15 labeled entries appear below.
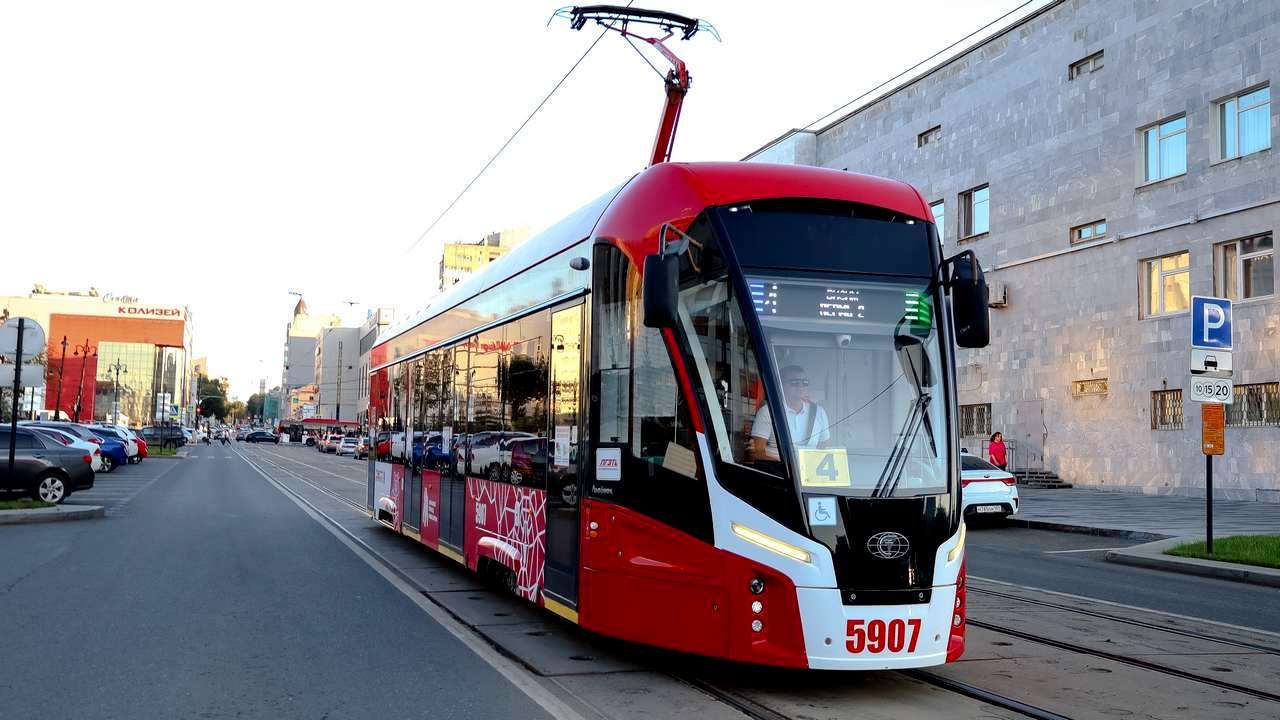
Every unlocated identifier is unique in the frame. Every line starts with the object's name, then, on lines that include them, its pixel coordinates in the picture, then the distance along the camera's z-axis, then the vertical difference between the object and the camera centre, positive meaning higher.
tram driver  6.11 +0.04
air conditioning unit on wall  32.91 +4.17
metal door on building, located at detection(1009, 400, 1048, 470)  31.25 +0.03
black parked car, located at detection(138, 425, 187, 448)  70.19 -1.31
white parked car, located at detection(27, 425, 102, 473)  28.16 -0.57
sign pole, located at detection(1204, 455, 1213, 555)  14.32 -0.94
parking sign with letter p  14.27 +1.49
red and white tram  5.97 +0.04
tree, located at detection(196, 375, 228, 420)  190.25 +1.89
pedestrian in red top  25.80 -0.41
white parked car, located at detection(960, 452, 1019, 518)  20.02 -1.02
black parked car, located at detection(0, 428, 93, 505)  20.31 -1.07
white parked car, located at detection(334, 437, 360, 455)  73.56 -1.74
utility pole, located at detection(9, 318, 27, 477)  17.95 +0.42
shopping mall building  169.88 +11.38
